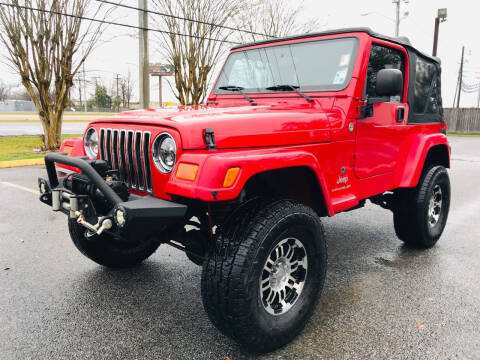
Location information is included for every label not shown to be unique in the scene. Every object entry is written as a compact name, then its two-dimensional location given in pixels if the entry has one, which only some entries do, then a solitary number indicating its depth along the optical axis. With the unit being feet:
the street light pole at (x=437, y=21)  76.23
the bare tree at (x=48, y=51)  33.24
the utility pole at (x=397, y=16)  76.23
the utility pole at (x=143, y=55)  35.32
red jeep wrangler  7.17
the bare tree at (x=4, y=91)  217.77
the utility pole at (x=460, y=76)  134.86
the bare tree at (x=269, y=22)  46.93
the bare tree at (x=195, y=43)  39.14
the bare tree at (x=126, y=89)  197.35
